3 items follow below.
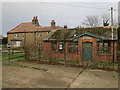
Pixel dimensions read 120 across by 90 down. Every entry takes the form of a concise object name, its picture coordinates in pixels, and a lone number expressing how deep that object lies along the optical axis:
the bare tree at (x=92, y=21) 43.17
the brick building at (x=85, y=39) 9.53
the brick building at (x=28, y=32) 29.78
